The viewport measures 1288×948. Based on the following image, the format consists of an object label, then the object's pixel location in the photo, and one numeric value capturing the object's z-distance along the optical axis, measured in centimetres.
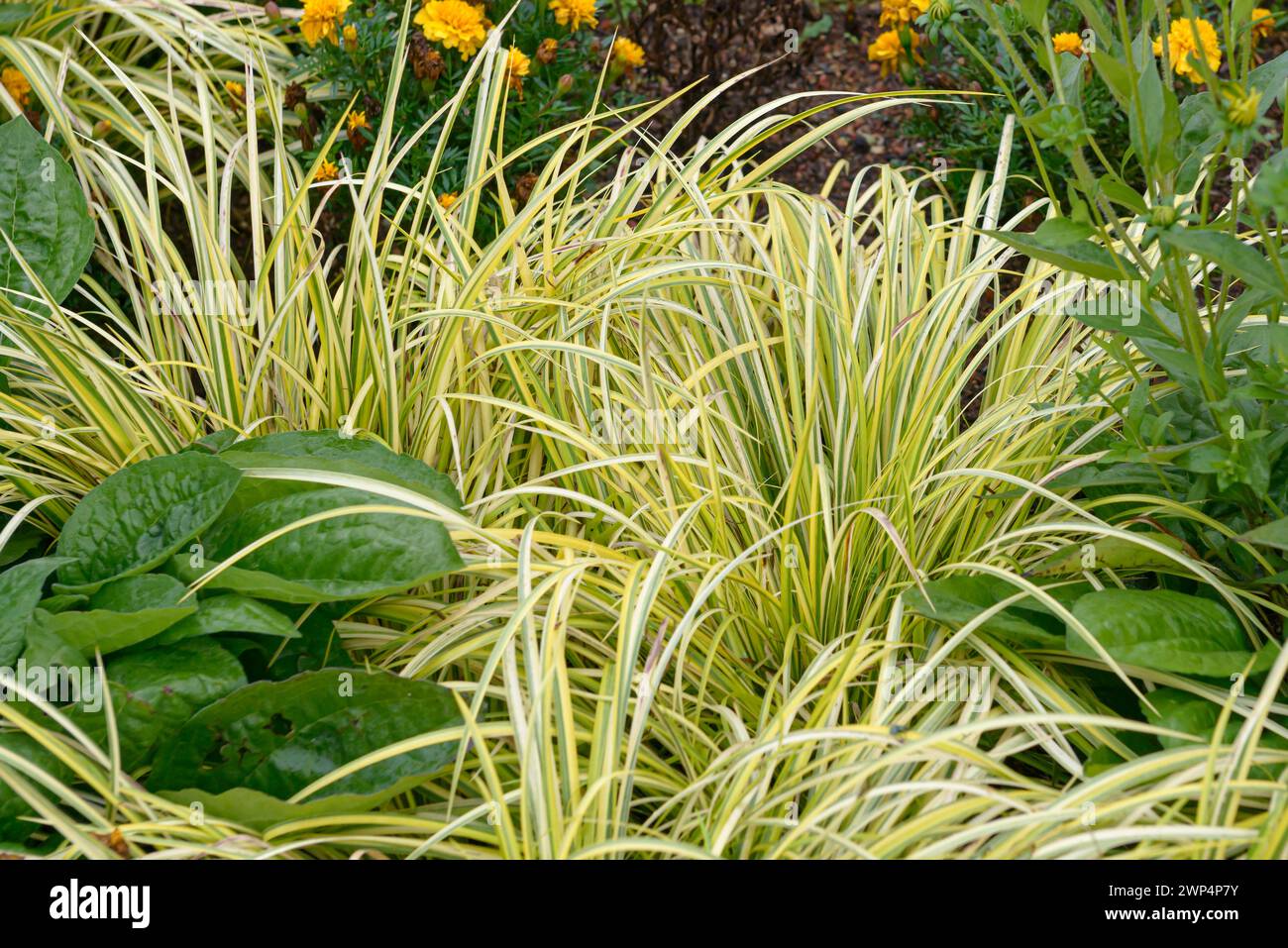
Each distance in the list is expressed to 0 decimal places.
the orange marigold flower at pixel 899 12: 242
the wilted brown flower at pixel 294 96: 222
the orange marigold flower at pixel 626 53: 237
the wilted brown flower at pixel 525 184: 220
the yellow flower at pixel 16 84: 234
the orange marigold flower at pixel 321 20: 214
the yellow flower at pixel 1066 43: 221
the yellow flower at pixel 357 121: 221
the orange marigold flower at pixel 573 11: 227
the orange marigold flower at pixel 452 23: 213
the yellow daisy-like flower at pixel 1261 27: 237
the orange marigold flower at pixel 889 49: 252
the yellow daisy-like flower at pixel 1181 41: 194
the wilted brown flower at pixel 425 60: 218
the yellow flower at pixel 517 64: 216
